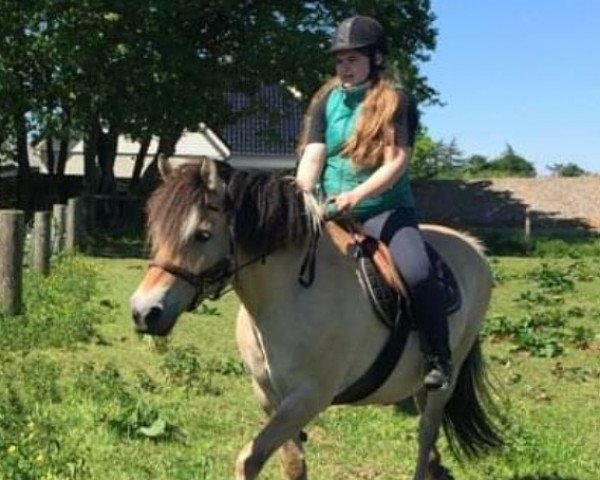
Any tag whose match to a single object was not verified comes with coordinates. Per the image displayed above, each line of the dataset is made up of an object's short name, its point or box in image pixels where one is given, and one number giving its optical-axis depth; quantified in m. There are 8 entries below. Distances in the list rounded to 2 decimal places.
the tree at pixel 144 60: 24.97
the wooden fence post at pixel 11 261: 11.77
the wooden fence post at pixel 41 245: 15.83
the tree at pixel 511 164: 104.44
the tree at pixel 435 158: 94.75
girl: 5.07
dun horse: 4.39
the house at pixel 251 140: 33.28
